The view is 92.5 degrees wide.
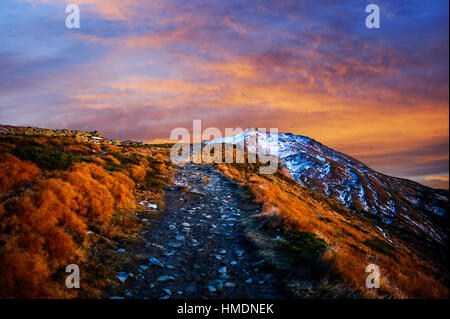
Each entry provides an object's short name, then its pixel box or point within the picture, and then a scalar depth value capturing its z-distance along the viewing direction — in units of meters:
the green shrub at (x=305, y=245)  7.06
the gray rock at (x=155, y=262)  7.17
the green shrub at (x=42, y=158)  10.95
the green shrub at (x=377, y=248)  12.93
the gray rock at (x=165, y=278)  6.43
